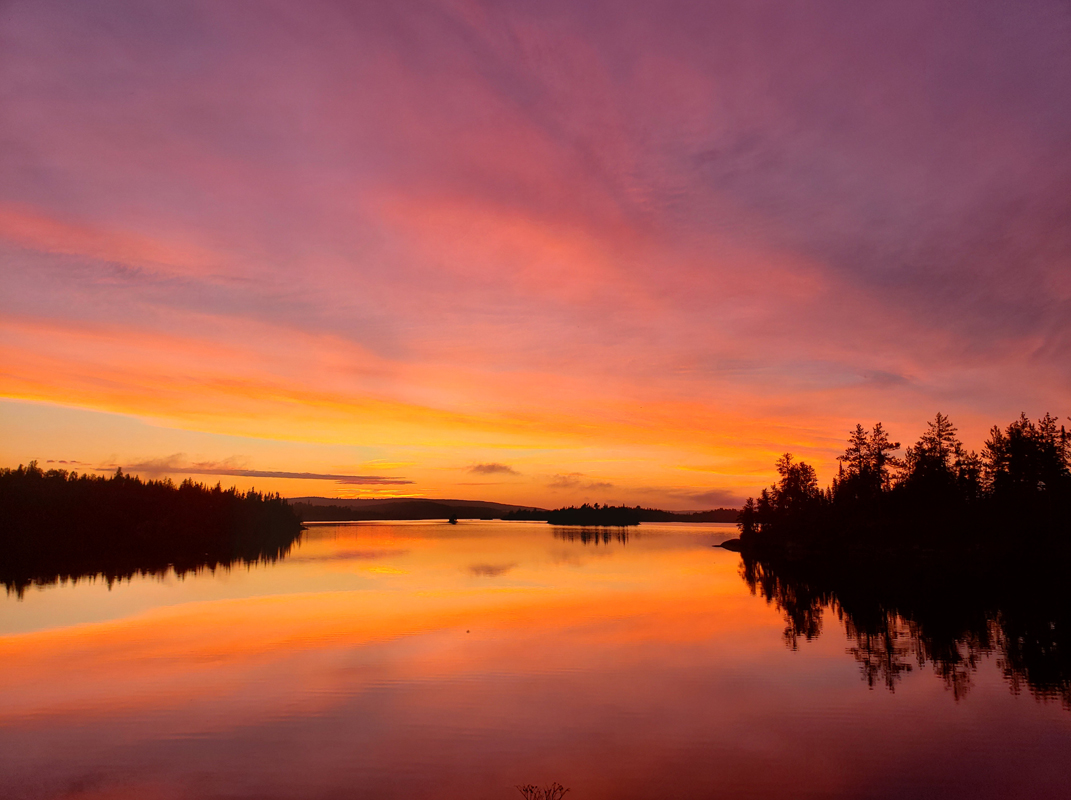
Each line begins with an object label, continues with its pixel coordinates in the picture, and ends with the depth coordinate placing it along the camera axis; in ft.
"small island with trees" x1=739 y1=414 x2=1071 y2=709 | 122.21
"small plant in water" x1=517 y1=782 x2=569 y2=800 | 56.08
